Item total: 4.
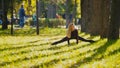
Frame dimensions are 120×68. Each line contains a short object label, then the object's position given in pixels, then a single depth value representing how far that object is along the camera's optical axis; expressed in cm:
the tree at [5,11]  3494
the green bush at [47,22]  4691
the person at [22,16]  3774
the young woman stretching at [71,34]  1750
